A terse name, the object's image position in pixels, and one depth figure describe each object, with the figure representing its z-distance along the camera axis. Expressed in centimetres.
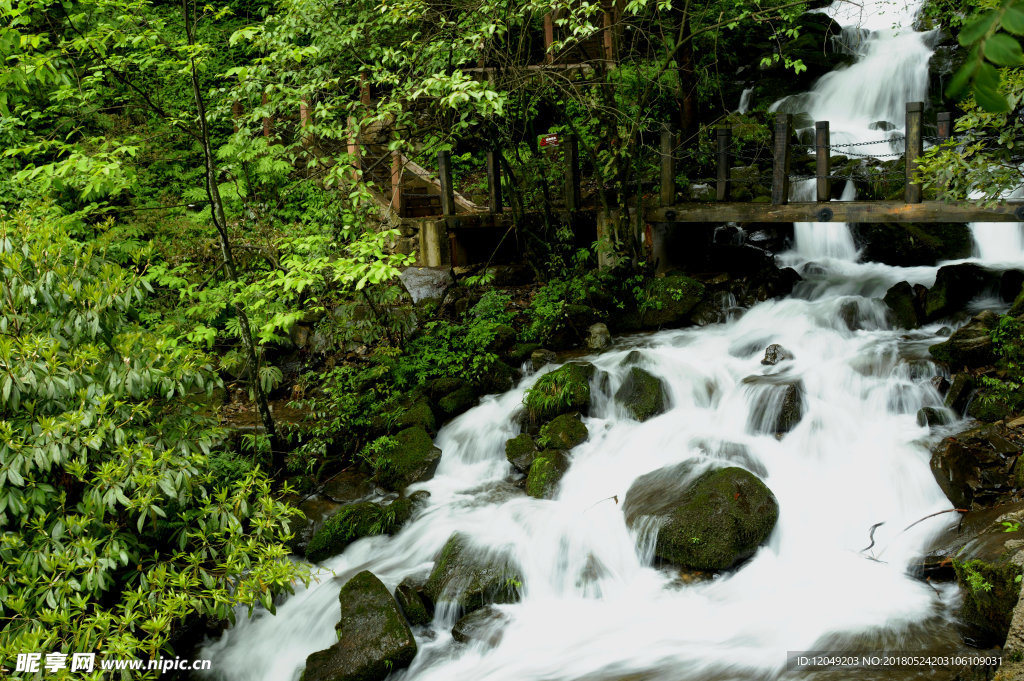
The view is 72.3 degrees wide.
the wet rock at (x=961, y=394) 713
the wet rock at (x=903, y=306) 919
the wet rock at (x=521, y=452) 802
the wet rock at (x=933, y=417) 714
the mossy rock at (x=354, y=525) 709
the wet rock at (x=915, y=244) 1085
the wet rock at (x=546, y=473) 749
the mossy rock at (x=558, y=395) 853
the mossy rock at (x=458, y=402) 902
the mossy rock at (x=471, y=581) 608
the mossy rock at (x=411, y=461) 800
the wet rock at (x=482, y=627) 579
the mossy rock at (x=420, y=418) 860
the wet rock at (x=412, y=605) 600
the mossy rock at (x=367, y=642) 541
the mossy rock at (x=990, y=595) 456
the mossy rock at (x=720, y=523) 607
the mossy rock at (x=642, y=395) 852
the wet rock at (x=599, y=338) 1009
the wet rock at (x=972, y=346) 749
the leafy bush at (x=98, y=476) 457
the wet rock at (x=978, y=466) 588
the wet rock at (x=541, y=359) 974
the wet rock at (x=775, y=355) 904
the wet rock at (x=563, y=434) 805
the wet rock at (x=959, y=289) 907
